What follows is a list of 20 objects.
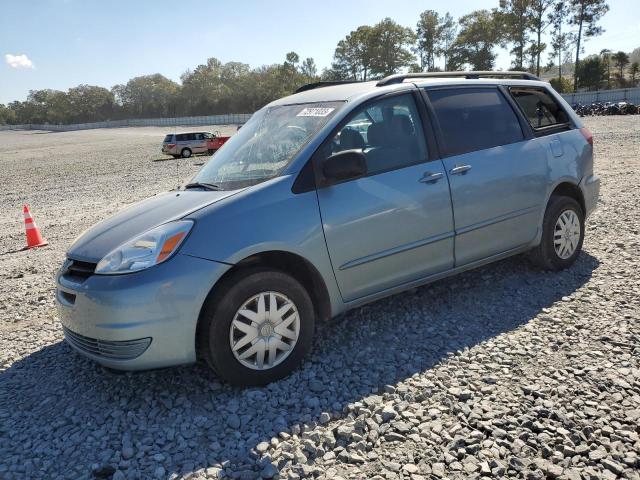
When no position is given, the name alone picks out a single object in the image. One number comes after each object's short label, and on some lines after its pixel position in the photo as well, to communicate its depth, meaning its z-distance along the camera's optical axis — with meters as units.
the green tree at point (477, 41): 83.87
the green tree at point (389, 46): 105.19
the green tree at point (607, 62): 62.09
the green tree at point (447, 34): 100.50
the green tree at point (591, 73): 61.62
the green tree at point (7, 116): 167.38
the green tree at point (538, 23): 67.94
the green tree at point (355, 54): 107.38
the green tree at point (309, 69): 121.25
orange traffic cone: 8.24
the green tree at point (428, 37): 100.88
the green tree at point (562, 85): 63.53
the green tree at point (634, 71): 61.84
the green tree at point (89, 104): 156.38
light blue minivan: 3.02
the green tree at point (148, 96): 139.75
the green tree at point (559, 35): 66.38
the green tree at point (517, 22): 71.28
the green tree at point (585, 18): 63.31
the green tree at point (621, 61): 63.31
